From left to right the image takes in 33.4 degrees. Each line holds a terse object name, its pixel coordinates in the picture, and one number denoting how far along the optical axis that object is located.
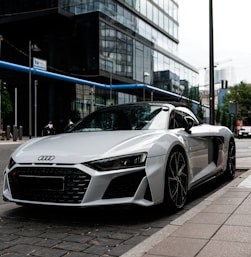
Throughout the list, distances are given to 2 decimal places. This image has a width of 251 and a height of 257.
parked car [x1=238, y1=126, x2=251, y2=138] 46.38
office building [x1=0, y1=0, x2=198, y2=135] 40.22
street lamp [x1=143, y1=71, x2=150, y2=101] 47.28
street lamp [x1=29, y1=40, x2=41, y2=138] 40.38
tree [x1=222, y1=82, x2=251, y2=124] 73.25
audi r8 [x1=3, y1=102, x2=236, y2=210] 4.39
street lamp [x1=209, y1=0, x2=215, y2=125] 11.00
